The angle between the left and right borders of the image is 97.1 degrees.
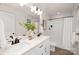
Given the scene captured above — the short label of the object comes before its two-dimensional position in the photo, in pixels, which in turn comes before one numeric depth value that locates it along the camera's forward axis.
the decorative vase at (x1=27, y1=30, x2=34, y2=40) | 1.93
